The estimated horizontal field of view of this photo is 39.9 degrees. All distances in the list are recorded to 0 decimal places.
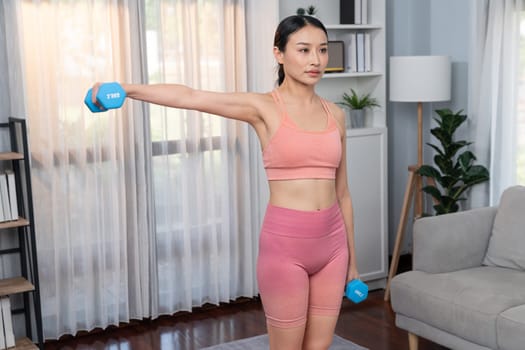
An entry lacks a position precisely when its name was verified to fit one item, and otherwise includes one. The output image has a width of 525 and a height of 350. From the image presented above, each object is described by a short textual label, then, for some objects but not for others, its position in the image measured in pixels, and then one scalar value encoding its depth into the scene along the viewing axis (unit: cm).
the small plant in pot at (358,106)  479
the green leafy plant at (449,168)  443
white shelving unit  470
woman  219
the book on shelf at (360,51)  474
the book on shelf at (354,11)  471
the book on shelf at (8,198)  361
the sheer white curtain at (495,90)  435
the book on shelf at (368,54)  475
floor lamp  443
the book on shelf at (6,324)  365
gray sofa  310
